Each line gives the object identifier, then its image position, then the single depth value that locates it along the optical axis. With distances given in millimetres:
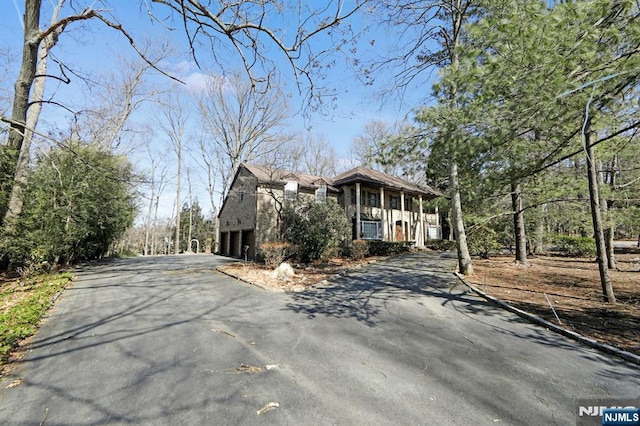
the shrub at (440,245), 22906
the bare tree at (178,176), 29078
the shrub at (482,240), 14406
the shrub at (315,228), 14414
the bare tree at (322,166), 33562
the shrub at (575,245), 17020
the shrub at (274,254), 13008
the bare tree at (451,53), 9562
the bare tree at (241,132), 23297
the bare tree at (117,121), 19172
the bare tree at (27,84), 7329
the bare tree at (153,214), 32250
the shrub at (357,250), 16344
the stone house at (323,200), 18391
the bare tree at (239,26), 4663
